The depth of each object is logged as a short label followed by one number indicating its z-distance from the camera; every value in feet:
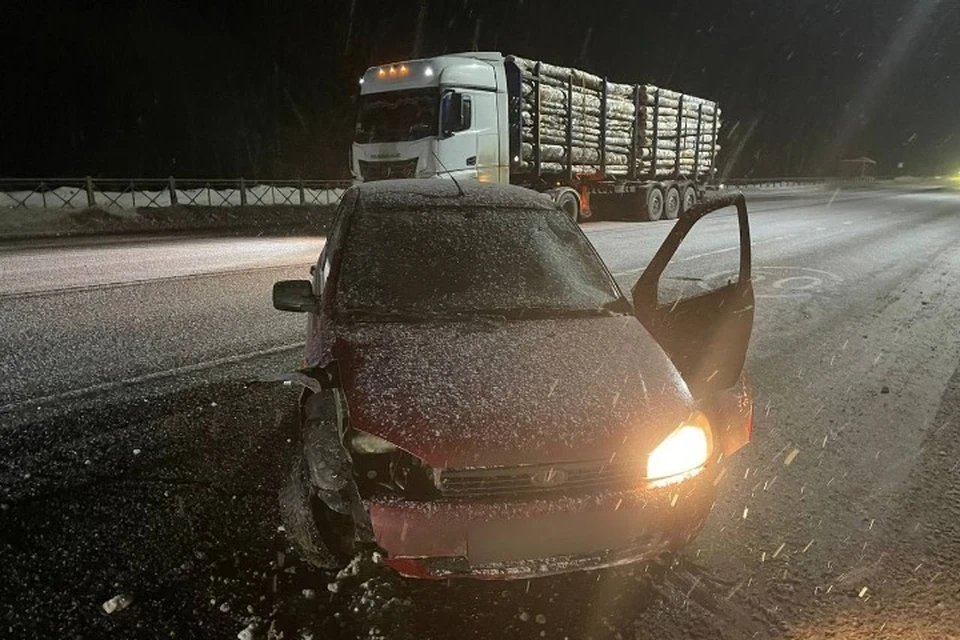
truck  44.04
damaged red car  7.82
